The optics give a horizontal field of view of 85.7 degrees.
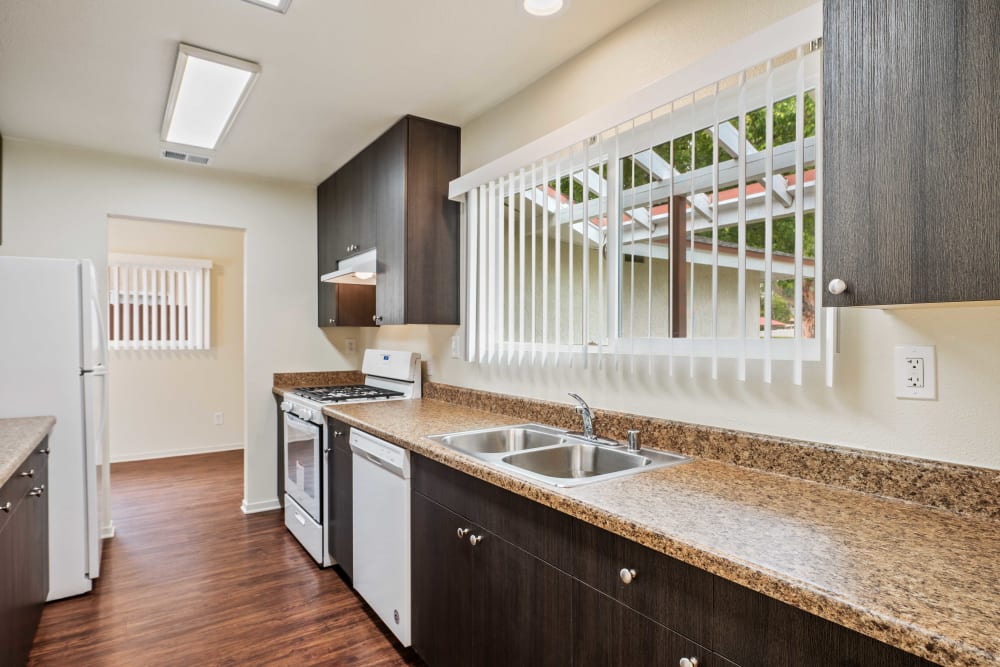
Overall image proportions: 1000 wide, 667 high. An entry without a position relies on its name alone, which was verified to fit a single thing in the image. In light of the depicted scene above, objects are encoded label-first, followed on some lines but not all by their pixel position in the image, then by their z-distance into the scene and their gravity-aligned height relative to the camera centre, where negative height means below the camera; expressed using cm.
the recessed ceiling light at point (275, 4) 180 +111
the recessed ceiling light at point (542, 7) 183 +112
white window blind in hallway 512 +32
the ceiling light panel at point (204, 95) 218 +110
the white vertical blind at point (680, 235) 141 +32
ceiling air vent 325 +110
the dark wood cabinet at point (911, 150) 86 +32
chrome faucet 196 -31
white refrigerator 240 -19
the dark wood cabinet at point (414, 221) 277 +61
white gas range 282 -55
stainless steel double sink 168 -41
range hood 313 +38
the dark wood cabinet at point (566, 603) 90 -59
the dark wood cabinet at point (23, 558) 165 -79
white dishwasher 204 -79
